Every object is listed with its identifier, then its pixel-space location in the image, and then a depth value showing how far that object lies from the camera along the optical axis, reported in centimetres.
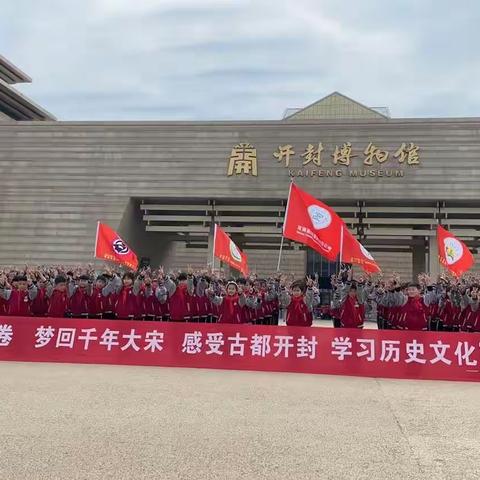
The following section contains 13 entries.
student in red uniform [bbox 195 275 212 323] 999
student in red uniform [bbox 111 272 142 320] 998
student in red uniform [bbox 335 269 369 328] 912
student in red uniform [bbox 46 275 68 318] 985
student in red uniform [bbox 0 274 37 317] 967
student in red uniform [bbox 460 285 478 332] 937
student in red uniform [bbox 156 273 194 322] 982
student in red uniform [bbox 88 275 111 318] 1014
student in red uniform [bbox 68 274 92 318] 1009
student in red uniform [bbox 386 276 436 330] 894
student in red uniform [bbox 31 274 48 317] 1002
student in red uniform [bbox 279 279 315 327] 891
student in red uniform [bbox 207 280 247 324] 939
